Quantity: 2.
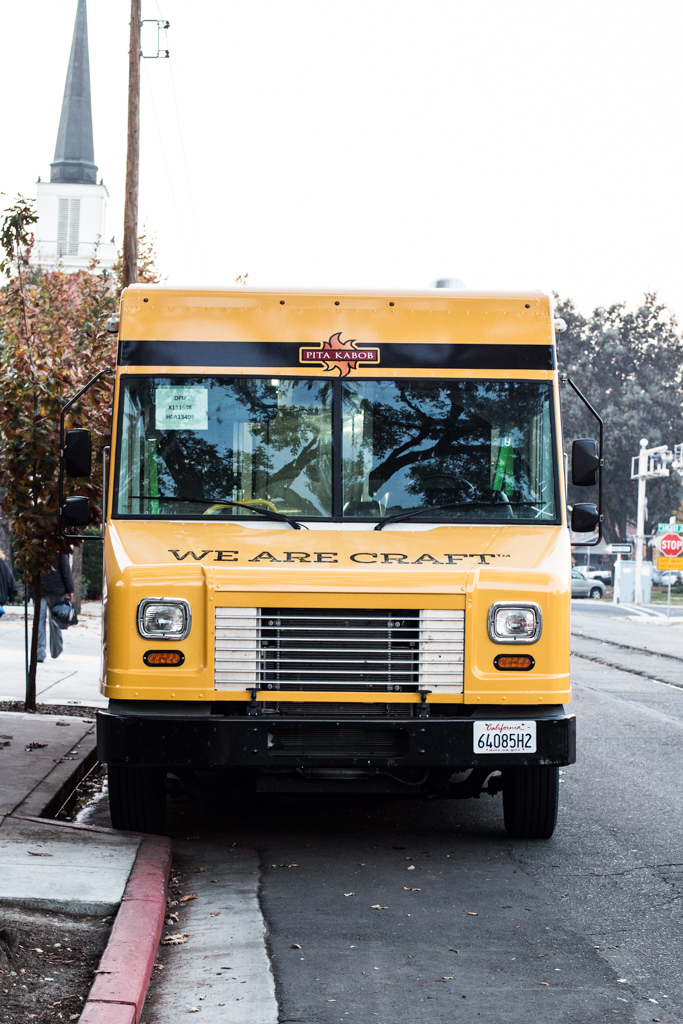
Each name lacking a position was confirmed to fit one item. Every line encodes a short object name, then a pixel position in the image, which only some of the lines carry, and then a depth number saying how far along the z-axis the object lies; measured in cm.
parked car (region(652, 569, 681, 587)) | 7597
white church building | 8356
